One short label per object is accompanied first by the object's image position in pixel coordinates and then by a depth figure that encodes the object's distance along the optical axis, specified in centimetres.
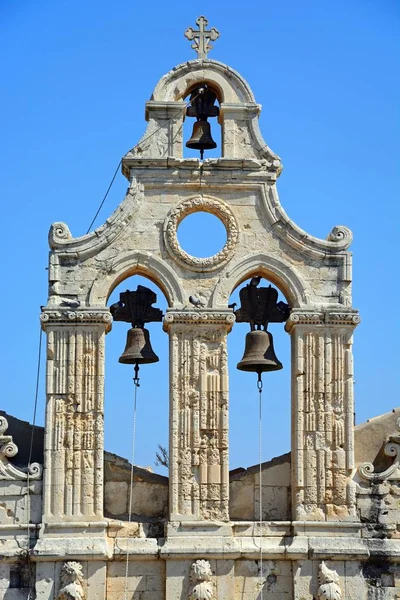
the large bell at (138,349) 2705
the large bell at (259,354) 2689
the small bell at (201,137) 2745
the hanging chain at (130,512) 2589
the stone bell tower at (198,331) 2598
